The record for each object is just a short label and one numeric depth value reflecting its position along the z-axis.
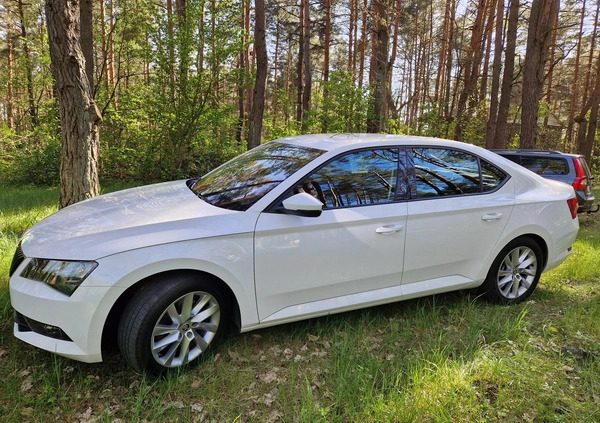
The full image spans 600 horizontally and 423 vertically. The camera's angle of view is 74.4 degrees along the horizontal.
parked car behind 7.95
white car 2.46
